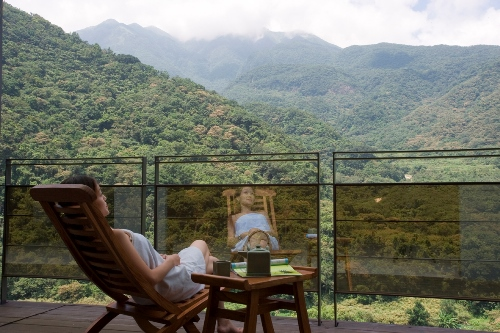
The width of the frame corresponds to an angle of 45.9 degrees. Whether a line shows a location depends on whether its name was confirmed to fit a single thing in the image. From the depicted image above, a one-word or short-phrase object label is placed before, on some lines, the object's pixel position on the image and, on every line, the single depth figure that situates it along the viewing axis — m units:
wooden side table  2.26
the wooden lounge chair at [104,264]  2.26
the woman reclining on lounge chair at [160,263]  2.38
